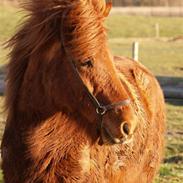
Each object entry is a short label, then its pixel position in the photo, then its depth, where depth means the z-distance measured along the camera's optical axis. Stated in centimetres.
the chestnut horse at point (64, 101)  419
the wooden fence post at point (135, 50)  1721
